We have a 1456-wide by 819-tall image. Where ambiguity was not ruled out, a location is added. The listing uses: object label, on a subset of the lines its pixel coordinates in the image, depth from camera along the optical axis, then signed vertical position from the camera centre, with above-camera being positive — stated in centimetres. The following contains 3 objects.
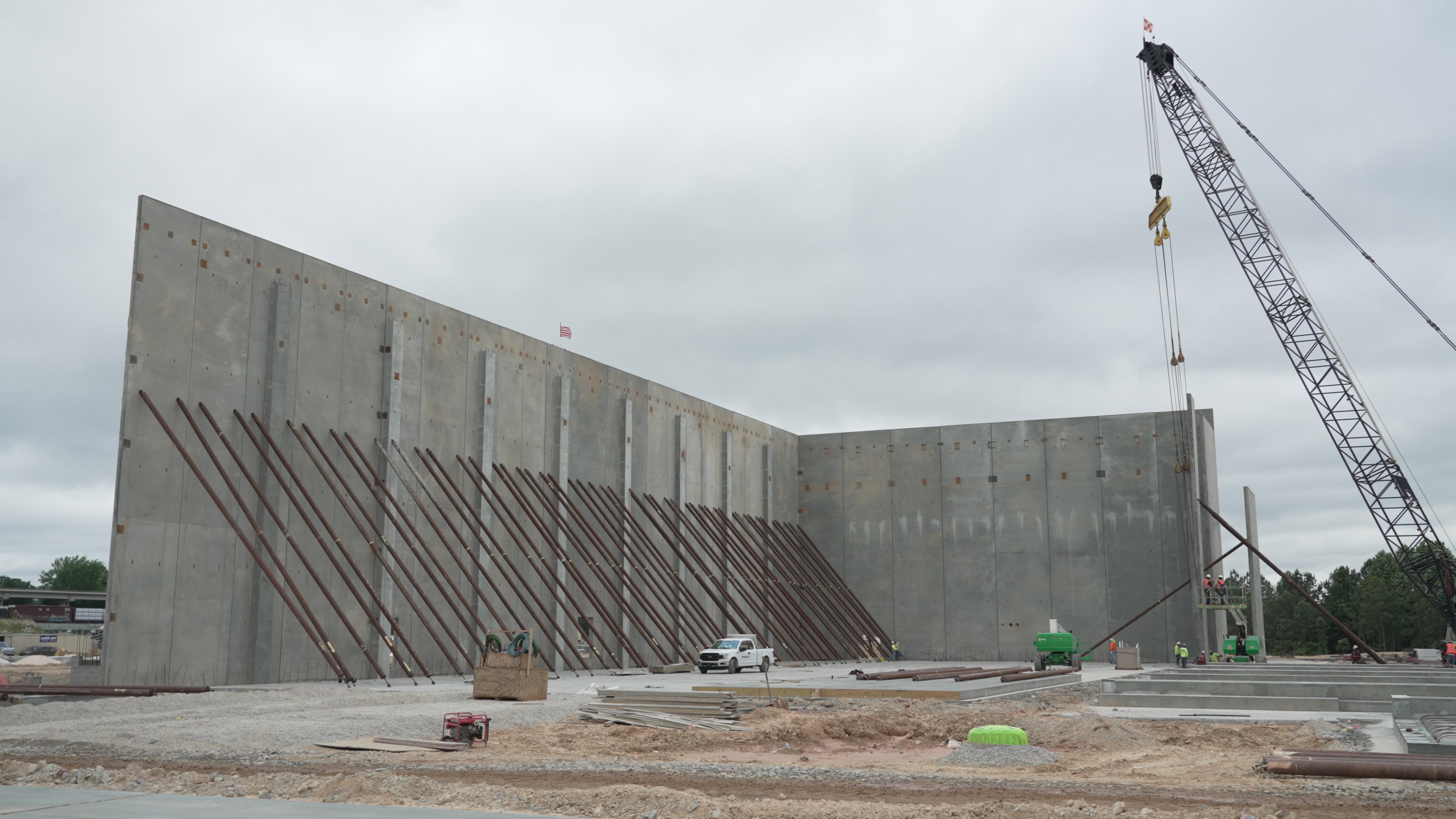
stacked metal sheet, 1864 -216
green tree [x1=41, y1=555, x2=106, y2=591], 14162 +165
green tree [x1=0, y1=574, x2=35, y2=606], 15088 +62
